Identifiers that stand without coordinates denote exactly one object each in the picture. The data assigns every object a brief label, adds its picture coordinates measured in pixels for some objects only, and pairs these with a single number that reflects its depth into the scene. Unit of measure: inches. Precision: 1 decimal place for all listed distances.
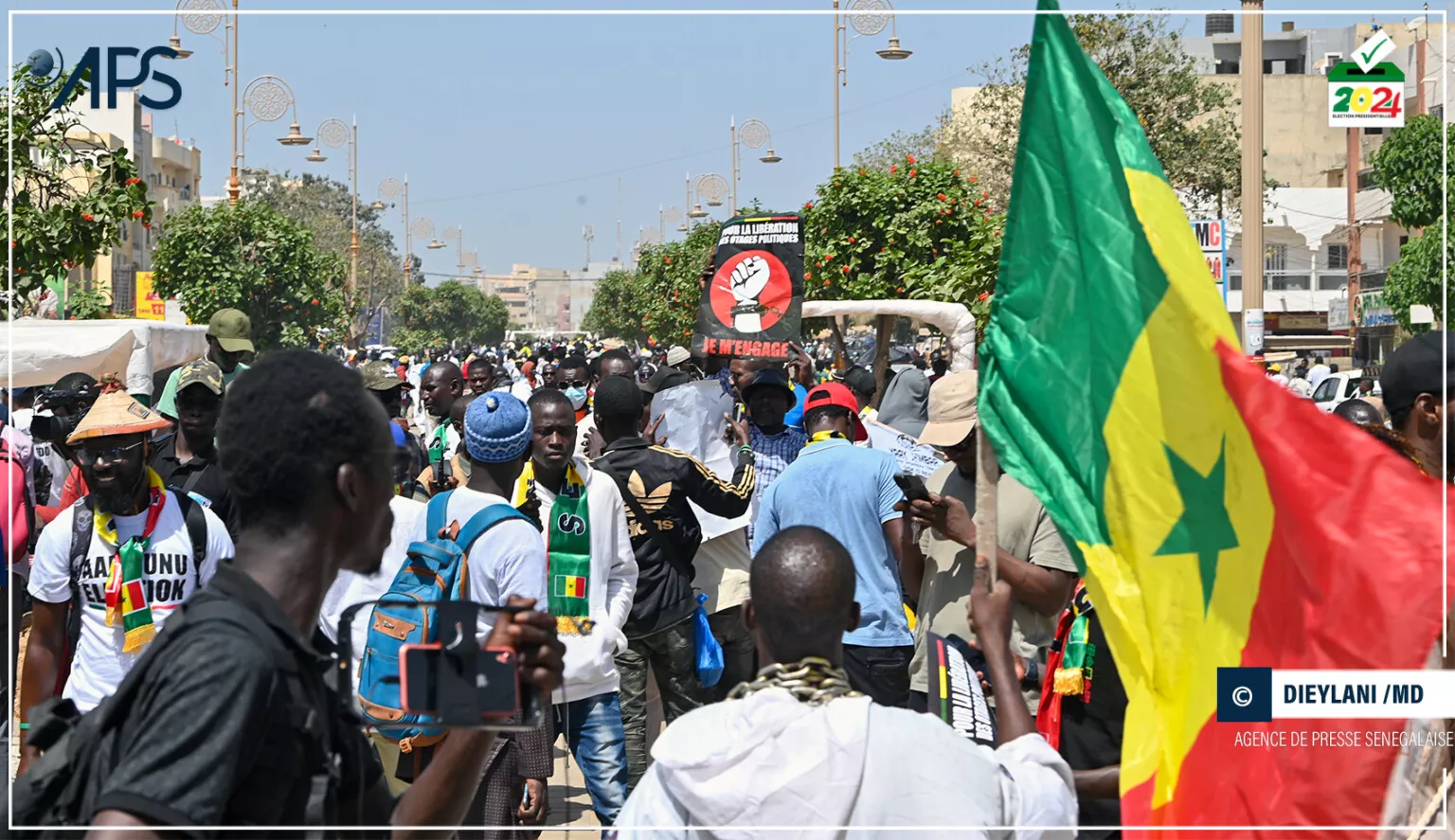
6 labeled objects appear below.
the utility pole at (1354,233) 1945.1
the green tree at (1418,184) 1100.5
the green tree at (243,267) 1234.0
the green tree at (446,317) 3873.8
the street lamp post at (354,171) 1605.8
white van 947.3
